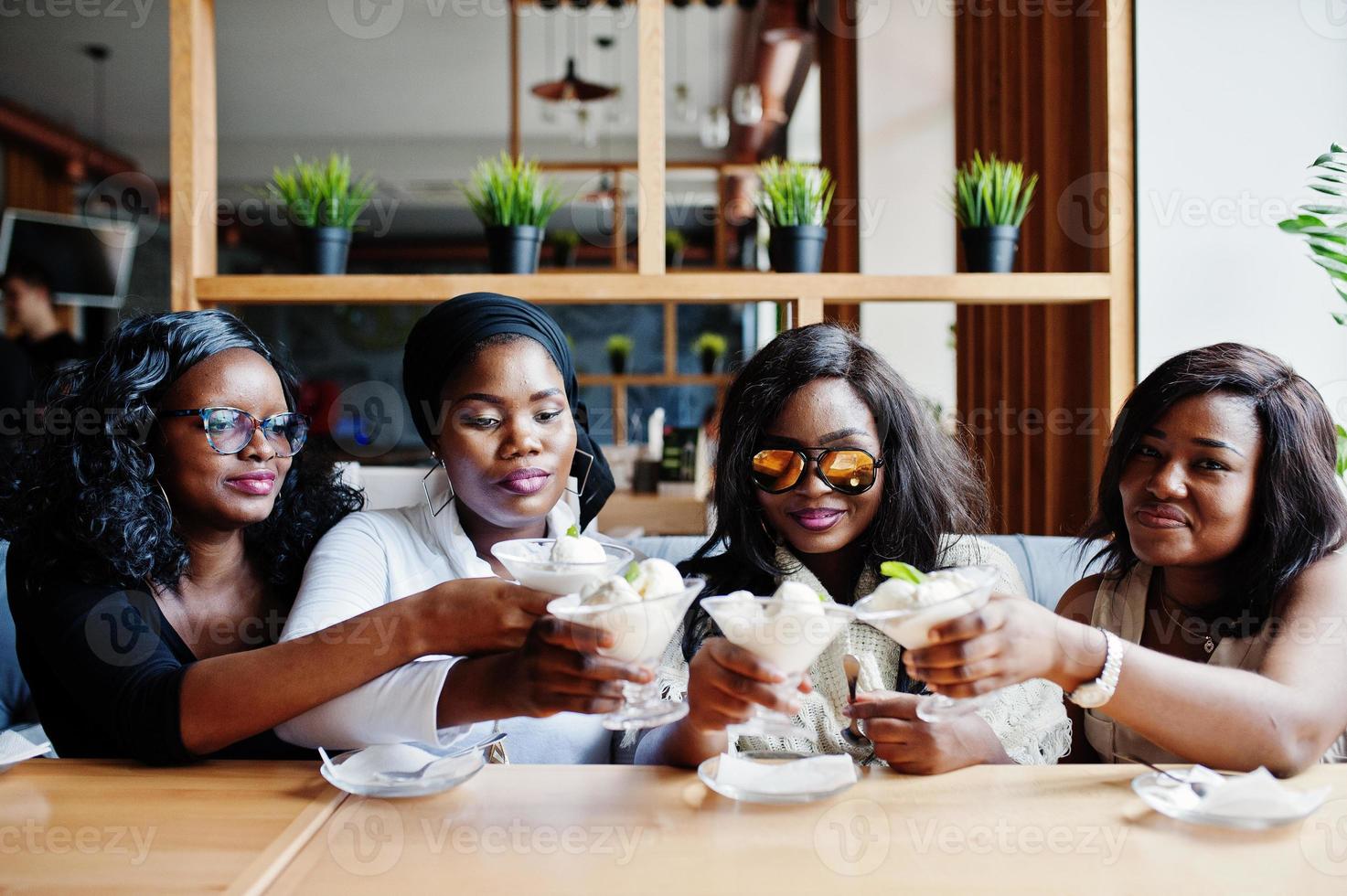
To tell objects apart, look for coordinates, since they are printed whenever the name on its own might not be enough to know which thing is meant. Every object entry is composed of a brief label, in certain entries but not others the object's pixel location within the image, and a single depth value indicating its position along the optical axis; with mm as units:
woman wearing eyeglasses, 1480
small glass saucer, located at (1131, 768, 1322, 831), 1265
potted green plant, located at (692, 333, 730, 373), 8828
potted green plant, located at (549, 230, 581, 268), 8758
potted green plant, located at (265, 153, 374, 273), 2852
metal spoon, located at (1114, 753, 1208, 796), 1339
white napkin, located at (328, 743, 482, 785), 1439
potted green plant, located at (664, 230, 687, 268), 7949
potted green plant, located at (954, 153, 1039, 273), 2848
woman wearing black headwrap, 1469
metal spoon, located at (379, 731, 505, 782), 1432
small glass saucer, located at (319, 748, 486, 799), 1395
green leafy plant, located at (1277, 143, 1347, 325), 2184
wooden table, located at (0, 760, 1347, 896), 1155
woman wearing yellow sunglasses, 1762
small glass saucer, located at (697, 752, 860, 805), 1358
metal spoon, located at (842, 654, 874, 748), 1697
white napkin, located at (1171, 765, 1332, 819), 1273
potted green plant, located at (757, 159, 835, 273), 2857
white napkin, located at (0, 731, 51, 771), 1503
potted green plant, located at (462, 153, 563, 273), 2850
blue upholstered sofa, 2402
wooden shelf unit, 2775
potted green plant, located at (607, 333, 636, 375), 8445
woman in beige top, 1393
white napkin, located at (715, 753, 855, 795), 1394
